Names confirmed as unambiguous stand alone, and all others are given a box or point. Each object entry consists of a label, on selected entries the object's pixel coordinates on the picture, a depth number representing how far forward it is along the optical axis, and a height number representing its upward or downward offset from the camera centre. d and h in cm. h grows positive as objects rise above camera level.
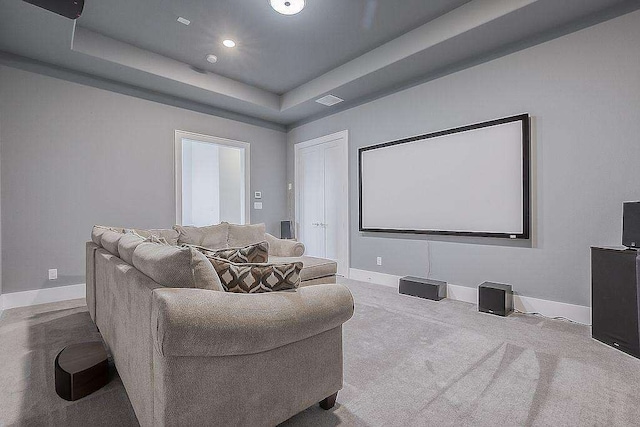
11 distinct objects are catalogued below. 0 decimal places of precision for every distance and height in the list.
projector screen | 325 +37
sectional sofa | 108 -54
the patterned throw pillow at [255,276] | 146 -30
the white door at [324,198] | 508 +26
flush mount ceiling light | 281 +190
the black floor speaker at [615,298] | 222 -65
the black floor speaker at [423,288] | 363 -90
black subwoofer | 307 -87
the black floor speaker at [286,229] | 577 -30
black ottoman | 167 -87
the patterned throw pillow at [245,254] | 172 -23
